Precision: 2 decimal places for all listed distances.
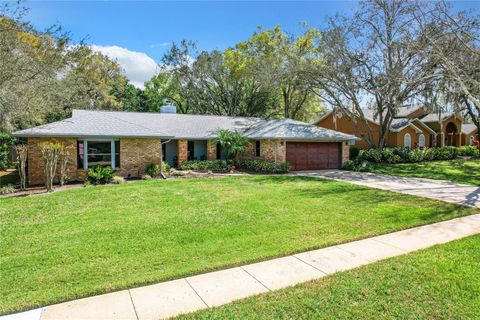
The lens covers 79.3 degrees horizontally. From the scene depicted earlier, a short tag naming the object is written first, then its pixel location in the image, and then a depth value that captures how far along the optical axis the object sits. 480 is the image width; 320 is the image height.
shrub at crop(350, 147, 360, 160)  24.62
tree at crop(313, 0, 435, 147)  18.84
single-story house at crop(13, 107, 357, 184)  14.11
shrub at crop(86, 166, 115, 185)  13.57
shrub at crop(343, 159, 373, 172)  19.20
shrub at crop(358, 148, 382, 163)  23.23
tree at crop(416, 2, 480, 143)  14.48
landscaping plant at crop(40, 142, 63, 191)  11.67
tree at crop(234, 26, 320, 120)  23.02
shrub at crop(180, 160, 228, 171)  18.81
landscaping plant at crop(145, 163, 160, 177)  15.59
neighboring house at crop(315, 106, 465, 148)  29.03
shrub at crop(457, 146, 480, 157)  29.05
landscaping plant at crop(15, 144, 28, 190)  11.99
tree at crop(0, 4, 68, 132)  14.48
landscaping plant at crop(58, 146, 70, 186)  12.87
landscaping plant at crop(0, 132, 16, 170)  18.28
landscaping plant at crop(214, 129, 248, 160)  18.94
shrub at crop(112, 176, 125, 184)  13.81
